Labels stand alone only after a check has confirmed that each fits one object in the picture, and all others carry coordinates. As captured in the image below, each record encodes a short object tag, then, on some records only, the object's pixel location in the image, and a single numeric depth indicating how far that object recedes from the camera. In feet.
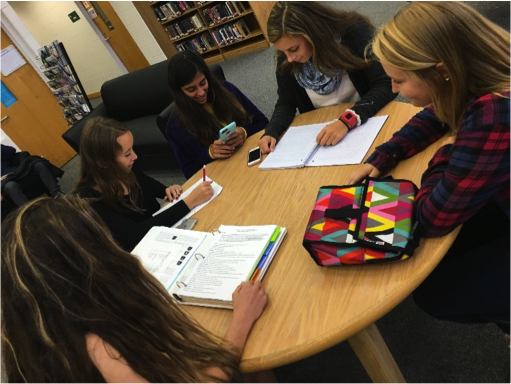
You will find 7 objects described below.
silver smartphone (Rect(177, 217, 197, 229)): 4.57
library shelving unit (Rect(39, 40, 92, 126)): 14.65
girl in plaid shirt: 2.60
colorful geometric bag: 2.79
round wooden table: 2.68
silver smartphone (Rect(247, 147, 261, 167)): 5.24
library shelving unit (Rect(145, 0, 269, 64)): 18.07
